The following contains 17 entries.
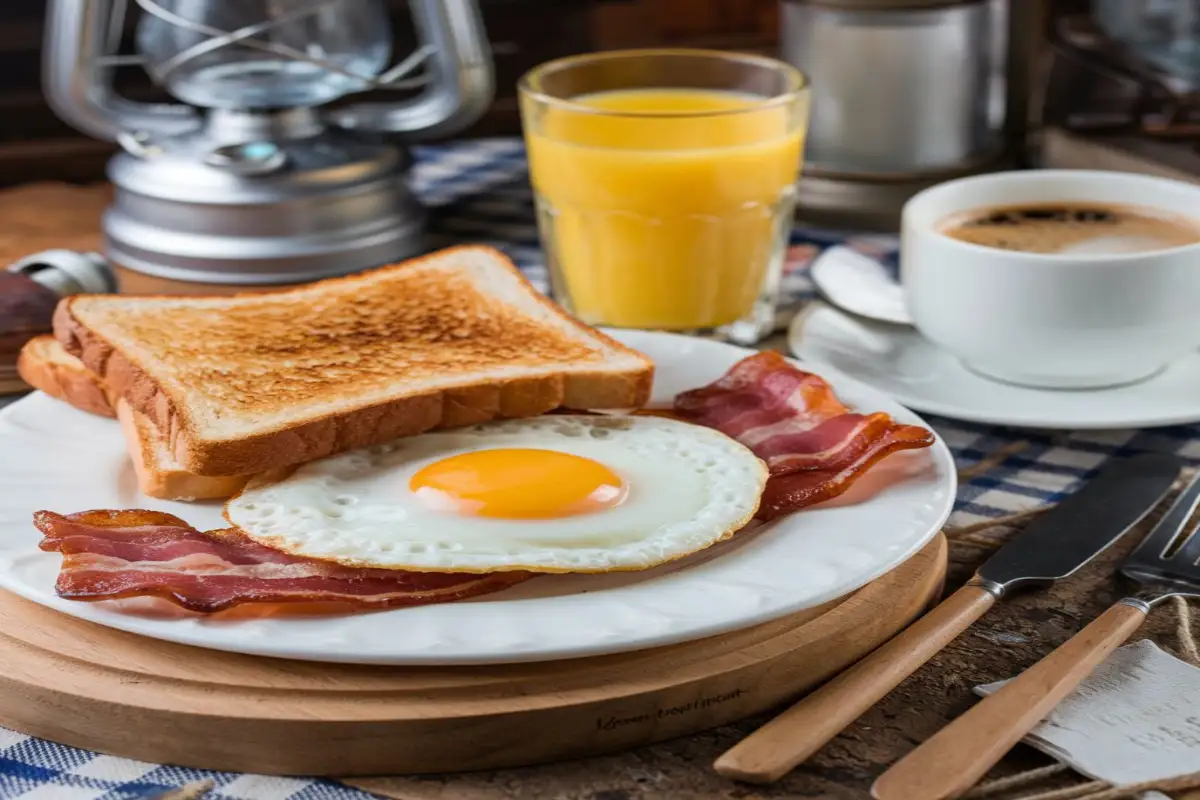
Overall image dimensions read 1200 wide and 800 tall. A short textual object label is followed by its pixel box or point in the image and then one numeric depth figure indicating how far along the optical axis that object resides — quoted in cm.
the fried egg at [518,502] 70
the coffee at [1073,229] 84
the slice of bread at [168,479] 74
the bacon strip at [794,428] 73
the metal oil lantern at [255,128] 95
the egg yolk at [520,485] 71
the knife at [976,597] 66
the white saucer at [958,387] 80
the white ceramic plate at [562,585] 67
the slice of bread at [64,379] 78
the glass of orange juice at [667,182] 88
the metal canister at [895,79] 97
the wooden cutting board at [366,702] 67
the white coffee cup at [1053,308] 81
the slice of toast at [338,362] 75
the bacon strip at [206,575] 68
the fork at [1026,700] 65
